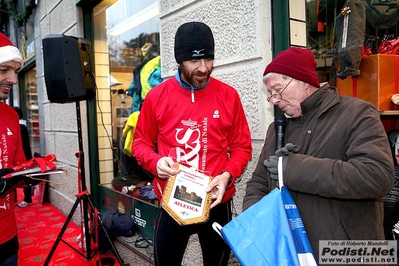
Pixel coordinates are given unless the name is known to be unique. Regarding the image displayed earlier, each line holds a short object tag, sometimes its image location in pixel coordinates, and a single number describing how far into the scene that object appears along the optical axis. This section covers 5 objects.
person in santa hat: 1.84
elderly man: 1.21
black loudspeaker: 3.12
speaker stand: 3.08
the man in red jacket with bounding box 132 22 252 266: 1.86
